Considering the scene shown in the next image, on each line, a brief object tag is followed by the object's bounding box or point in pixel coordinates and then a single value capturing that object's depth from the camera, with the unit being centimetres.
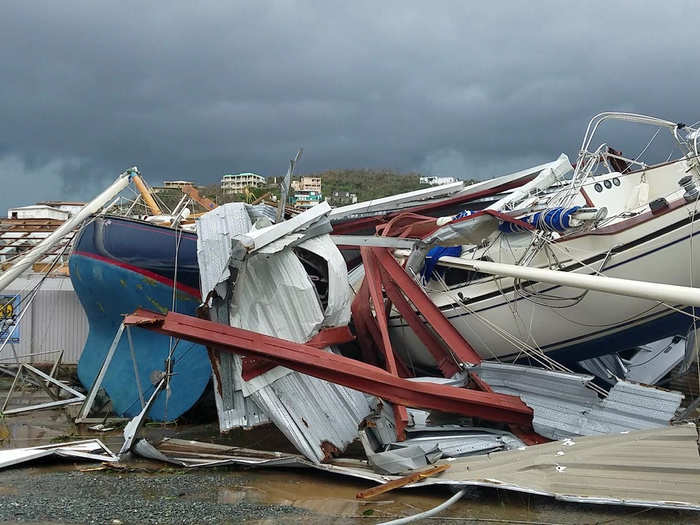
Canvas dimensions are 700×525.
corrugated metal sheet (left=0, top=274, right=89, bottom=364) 1472
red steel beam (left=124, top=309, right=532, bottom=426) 720
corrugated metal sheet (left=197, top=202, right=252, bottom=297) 826
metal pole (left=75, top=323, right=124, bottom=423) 974
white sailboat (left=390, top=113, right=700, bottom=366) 802
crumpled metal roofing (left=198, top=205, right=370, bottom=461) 782
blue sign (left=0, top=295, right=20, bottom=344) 1401
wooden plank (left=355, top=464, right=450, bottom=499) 633
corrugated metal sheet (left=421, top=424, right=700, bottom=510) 556
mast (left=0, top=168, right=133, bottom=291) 1059
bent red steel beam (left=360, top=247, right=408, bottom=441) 790
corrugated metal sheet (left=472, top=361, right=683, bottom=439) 724
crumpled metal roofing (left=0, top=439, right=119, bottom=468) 747
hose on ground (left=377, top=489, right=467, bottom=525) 543
